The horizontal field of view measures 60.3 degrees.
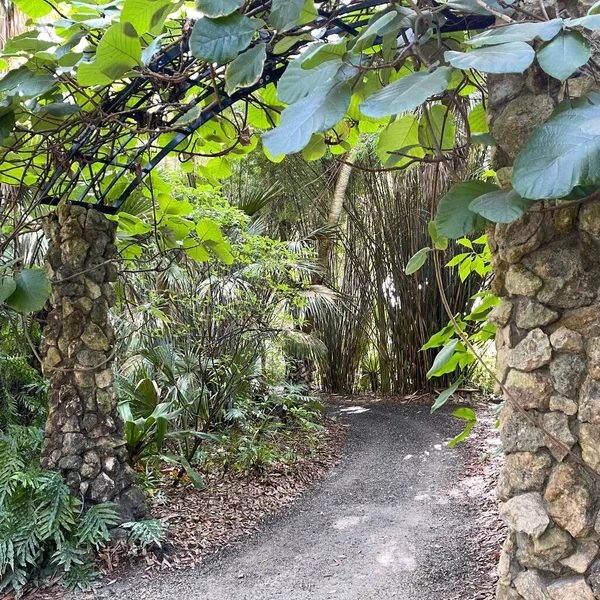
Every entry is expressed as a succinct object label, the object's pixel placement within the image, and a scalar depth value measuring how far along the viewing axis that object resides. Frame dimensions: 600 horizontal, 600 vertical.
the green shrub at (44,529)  1.93
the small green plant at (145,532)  2.13
